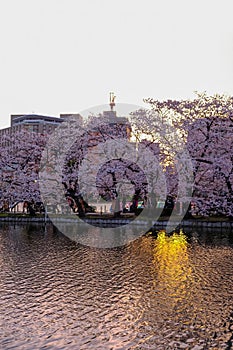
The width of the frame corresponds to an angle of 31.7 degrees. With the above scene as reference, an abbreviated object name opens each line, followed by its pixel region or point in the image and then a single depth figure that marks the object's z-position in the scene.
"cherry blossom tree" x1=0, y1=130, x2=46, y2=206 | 48.78
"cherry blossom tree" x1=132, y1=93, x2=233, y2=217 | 39.66
